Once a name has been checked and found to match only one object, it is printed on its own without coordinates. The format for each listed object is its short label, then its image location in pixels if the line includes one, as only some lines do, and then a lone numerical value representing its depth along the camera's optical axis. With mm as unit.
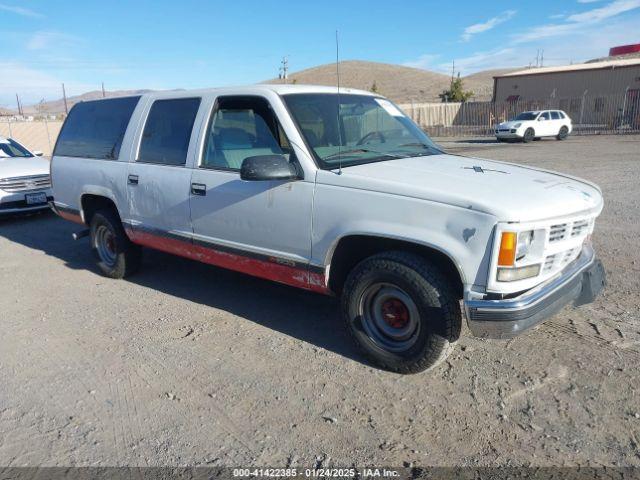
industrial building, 31359
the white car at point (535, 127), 26906
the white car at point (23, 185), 9133
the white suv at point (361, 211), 3166
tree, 56781
